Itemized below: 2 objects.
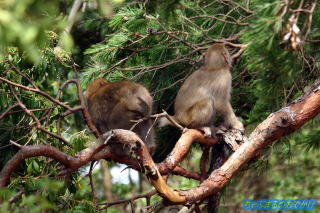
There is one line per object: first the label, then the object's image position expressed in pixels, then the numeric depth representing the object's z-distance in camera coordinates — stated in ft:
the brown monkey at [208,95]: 41.98
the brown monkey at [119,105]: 36.91
